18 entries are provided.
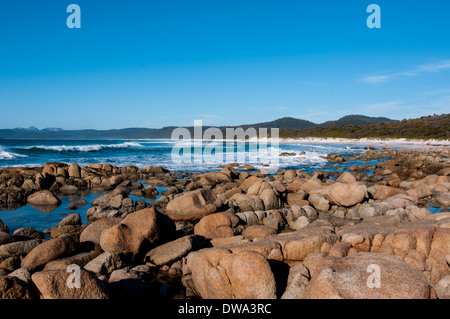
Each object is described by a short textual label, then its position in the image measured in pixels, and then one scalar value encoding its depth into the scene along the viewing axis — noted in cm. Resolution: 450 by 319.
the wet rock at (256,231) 937
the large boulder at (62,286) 468
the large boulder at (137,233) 800
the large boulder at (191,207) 1138
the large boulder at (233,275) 533
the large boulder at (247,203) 1255
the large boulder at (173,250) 775
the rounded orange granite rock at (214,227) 950
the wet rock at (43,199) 1470
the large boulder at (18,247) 788
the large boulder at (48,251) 743
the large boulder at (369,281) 439
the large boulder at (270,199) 1296
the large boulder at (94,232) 892
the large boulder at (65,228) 1001
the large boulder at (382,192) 1407
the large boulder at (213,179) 1947
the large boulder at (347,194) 1312
